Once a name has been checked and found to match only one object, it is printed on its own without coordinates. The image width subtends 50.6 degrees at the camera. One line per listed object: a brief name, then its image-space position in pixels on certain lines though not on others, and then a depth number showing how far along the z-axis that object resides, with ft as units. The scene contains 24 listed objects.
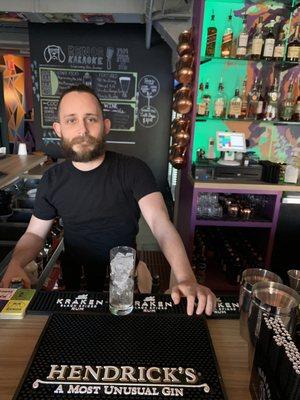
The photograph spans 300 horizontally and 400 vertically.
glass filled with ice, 2.94
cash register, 8.46
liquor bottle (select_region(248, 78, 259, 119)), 9.27
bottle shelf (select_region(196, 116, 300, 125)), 9.28
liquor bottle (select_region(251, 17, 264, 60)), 8.44
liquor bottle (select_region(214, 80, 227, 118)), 9.36
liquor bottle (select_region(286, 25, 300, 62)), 8.55
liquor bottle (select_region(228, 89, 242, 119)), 9.25
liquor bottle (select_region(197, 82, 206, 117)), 9.29
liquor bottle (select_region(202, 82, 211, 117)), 9.35
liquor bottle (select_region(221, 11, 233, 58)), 8.68
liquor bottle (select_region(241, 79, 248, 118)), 9.32
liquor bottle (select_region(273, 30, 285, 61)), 8.57
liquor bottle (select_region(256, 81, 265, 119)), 9.18
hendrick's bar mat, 2.10
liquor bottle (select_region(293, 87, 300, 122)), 9.24
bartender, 5.11
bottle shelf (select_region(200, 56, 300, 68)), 8.74
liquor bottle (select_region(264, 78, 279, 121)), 9.11
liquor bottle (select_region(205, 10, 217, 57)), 8.70
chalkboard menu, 14.19
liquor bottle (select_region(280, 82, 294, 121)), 9.16
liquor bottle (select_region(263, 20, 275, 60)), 8.44
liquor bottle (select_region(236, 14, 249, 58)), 8.60
